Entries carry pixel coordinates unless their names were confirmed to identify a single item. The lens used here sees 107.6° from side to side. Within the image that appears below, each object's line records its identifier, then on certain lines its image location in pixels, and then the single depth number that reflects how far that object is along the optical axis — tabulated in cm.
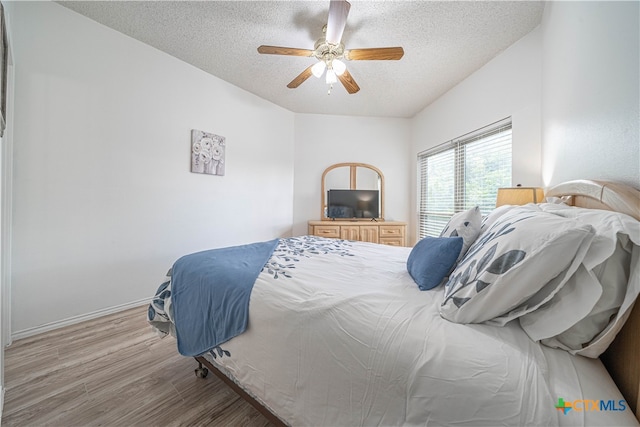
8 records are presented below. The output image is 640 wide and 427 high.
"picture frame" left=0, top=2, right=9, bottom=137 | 110
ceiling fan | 178
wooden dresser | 374
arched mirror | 402
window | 256
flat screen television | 402
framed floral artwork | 277
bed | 58
